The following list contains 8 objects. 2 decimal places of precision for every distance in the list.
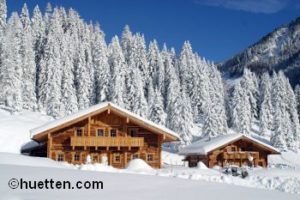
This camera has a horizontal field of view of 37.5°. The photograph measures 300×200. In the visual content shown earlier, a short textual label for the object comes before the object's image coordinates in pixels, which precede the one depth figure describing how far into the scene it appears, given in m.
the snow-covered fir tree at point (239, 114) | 90.56
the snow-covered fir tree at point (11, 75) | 70.00
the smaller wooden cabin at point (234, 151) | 51.91
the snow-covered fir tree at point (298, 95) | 109.69
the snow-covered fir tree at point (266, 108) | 96.50
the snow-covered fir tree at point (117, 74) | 79.70
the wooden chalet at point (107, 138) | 39.03
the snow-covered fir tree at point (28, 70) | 76.51
